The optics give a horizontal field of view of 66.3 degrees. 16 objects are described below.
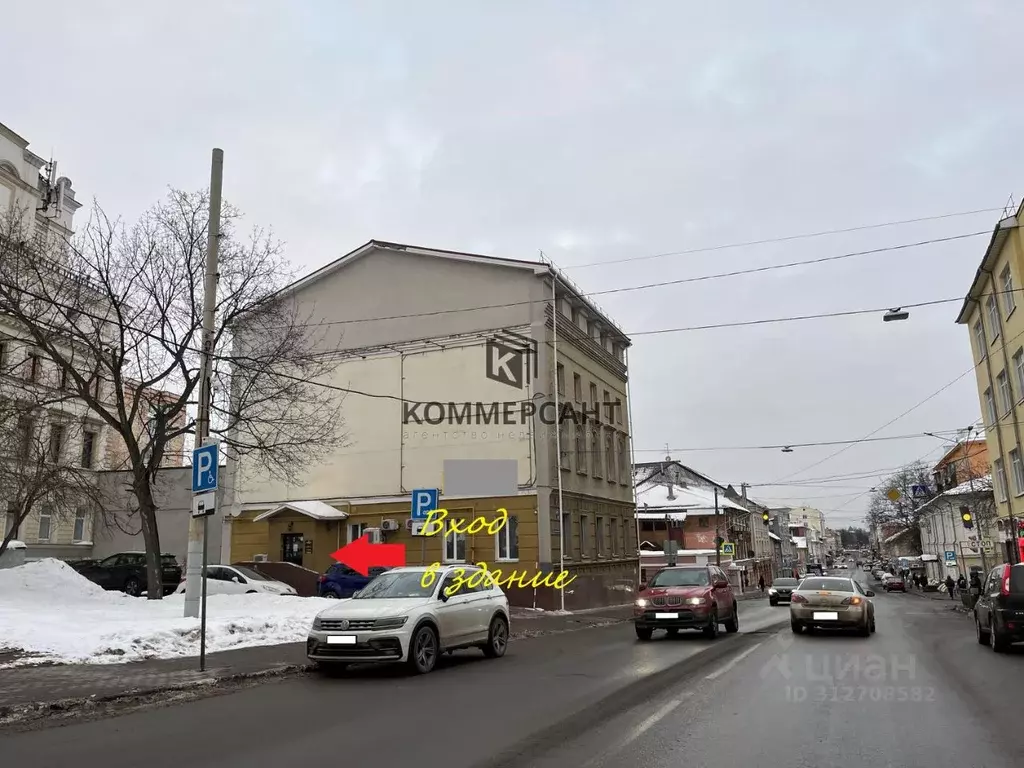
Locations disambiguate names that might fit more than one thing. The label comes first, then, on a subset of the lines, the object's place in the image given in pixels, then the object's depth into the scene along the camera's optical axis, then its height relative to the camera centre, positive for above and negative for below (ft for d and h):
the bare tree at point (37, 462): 62.95 +8.23
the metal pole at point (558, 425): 92.27 +14.11
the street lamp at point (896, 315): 57.98 +15.95
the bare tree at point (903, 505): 255.70 +10.61
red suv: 53.62 -4.32
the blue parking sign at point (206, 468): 37.63 +4.09
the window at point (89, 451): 107.34 +15.72
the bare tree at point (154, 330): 58.90 +17.62
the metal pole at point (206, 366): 49.37 +12.16
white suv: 36.27 -3.56
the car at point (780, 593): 118.62 -8.20
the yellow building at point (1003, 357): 90.17 +22.24
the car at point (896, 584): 231.71 -14.45
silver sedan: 55.52 -4.87
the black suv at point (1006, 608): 44.50 -4.32
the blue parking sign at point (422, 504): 65.67 +3.60
